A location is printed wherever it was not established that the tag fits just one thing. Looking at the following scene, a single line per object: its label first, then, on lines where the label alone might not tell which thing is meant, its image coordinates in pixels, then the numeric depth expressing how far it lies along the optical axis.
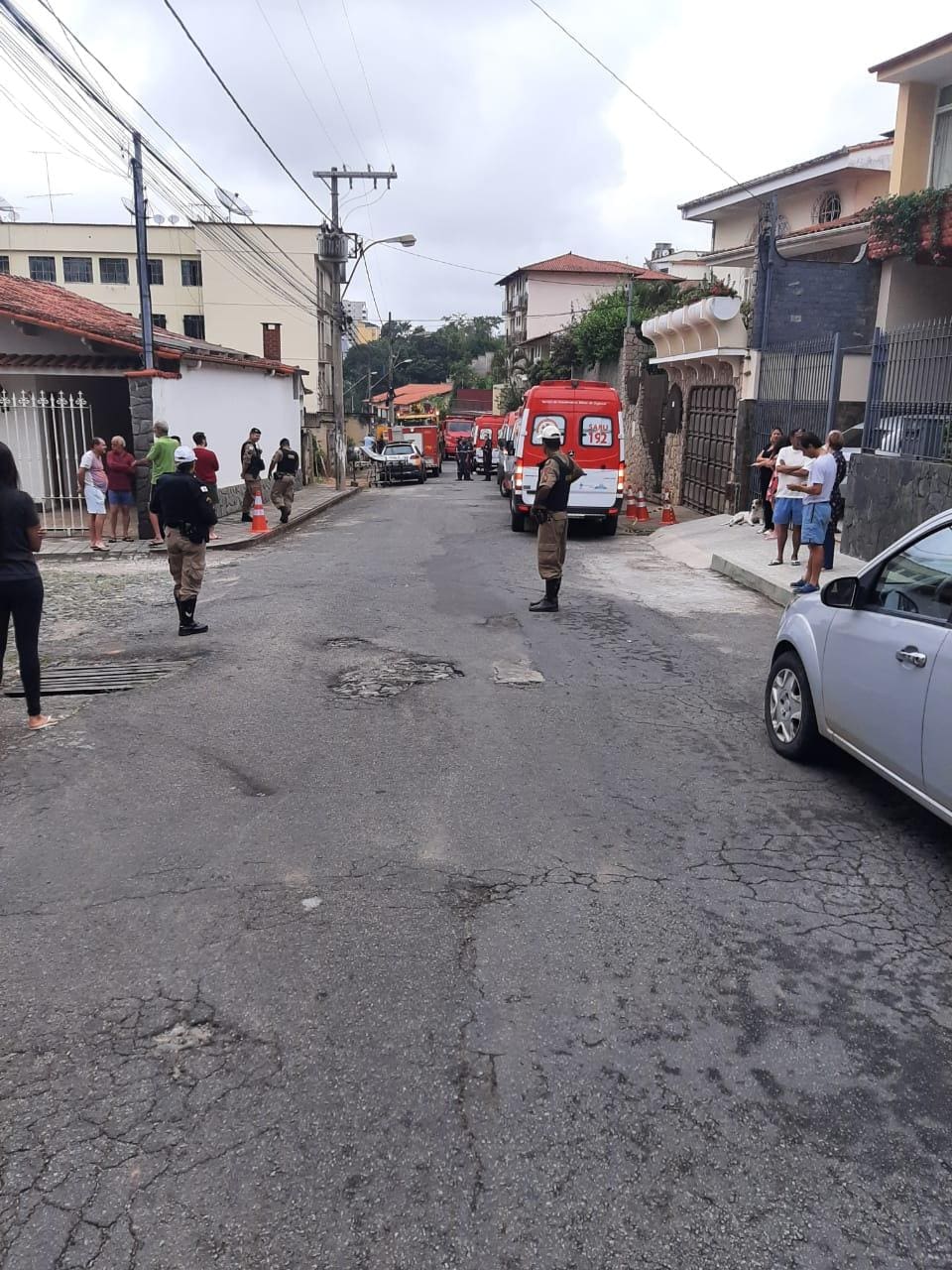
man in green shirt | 14.33
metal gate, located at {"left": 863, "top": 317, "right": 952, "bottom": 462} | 11.24
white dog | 16.94
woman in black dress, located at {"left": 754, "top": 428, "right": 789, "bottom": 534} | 15.28
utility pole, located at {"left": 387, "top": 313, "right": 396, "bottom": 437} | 61.75
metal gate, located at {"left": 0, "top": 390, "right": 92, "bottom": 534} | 16.67
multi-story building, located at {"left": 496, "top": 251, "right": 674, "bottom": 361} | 66.75
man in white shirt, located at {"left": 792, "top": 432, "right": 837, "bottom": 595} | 10.50
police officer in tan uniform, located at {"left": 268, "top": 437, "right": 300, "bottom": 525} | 18.58
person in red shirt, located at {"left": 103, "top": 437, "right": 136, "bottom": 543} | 14.59
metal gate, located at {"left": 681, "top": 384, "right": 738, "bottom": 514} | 19.69
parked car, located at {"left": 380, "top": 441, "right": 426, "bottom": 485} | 36.00
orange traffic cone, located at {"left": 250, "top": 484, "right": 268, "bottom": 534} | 17.11
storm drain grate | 7.48
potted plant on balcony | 16.23
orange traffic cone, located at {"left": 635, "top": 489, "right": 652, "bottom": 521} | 20.26
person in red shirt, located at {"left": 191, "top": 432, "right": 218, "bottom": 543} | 14.78
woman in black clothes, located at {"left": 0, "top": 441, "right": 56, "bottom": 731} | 5.95
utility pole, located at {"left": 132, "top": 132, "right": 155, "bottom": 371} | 14.90
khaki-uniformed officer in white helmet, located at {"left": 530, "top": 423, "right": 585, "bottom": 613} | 9.87
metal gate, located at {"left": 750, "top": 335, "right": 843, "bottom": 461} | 15.33
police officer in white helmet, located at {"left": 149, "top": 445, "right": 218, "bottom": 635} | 8.83
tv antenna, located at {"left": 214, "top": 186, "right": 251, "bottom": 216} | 22.53
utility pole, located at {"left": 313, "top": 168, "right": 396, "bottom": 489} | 30.44
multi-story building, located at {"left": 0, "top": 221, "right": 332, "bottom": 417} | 48.41
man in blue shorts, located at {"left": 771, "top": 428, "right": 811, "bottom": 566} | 11.84
